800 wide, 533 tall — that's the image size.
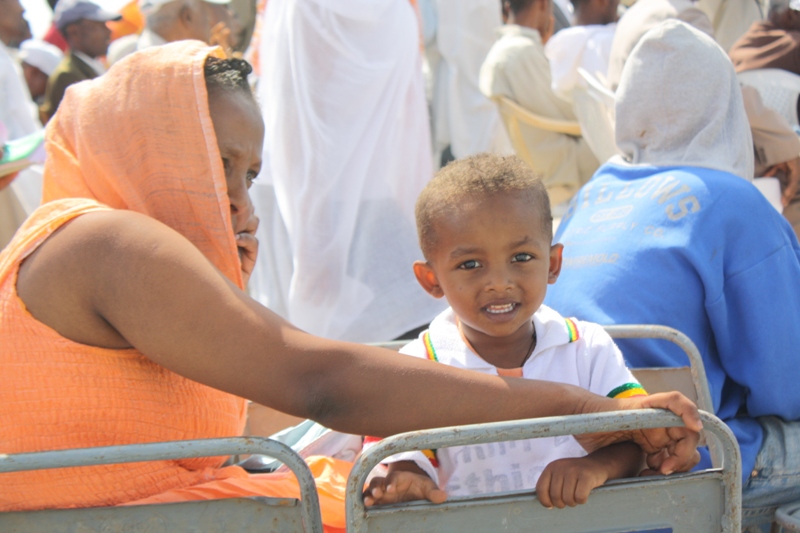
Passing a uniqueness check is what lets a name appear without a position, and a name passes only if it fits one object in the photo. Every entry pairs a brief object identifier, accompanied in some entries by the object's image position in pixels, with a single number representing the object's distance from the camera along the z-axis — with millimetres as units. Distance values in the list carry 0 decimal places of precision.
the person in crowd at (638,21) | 3887
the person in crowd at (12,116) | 5922
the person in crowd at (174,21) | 5500
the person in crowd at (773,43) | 5102
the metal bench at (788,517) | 2133
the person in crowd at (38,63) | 8492
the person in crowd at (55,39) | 10305
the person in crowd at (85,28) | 7789
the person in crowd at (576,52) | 5965
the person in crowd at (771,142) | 3709
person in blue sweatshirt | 2314
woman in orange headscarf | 1547
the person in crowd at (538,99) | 6445
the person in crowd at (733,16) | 7352
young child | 1839
